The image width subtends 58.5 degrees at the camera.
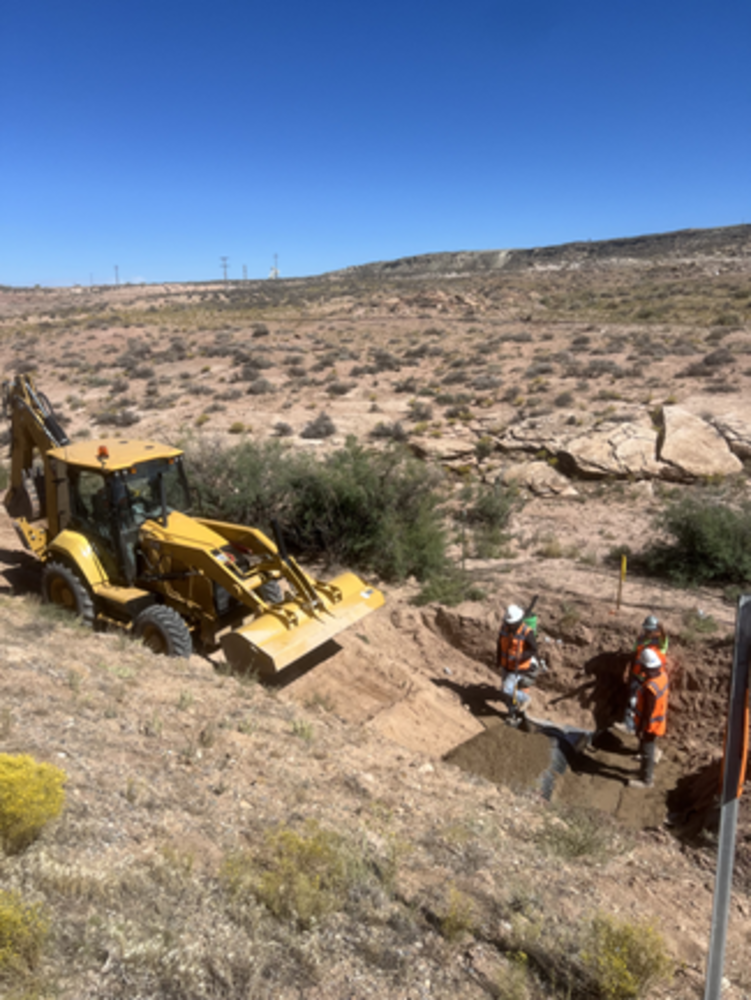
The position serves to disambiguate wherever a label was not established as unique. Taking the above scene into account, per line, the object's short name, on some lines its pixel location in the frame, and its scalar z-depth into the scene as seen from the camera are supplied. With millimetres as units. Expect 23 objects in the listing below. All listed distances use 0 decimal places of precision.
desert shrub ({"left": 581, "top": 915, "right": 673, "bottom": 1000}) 3496
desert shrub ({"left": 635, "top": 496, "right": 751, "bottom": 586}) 9938
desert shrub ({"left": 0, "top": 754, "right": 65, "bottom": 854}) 3572
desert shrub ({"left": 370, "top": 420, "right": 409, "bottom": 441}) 19484
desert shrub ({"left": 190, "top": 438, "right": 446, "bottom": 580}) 11453
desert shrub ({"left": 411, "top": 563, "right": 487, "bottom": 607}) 10406
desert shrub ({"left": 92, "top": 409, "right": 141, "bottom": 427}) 22141
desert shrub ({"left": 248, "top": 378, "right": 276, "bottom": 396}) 25516
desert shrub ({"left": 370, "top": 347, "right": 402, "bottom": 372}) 29577
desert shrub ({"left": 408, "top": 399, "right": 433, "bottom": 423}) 21297
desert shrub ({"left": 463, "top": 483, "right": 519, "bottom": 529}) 13555
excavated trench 7070
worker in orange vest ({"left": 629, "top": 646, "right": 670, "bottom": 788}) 7211
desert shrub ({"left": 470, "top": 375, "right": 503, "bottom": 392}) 24297
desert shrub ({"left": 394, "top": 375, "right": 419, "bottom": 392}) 25517
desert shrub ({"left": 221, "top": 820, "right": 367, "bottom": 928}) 3709
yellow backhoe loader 7348
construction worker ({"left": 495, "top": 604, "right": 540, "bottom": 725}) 7930
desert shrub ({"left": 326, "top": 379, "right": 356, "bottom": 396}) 25375
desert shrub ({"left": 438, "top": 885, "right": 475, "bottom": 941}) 3840
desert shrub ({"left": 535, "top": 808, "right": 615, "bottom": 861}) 5293
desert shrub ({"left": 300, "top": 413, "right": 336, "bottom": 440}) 19859
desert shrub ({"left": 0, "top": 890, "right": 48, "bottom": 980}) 2803
